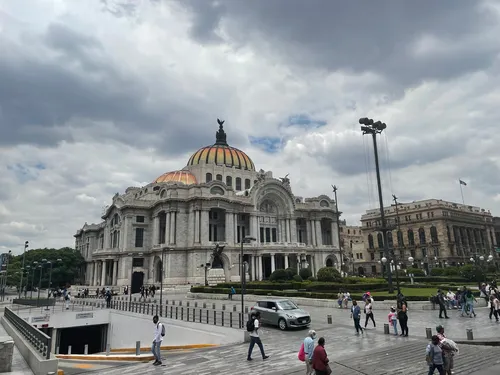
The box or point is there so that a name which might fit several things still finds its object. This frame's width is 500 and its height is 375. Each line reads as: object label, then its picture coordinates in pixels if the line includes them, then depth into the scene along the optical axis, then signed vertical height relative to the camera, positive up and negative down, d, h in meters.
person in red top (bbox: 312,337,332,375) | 8.87 -2.18
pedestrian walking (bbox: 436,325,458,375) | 9.42 -2.15
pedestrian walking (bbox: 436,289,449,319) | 22.12 -1.96
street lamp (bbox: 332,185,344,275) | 59.83 +13.82
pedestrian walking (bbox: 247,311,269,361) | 13.52 -2.11
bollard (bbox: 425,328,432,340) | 15.90 -2.75
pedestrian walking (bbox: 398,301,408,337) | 16.98 -2.22
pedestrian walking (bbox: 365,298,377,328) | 19.77 -2.13
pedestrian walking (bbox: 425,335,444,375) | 9.38 -2.24
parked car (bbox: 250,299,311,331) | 19.70 -2.23
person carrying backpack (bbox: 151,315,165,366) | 13.82 -2.46
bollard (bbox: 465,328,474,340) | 15.48 -2.80
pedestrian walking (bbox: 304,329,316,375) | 10.13 -2.15
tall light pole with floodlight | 31.51 +12.52
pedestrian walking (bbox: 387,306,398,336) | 17.47 -2.30
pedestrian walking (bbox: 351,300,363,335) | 18.05 -2.12
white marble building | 59.69 +8.93
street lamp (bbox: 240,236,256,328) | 20.04 -2.52
